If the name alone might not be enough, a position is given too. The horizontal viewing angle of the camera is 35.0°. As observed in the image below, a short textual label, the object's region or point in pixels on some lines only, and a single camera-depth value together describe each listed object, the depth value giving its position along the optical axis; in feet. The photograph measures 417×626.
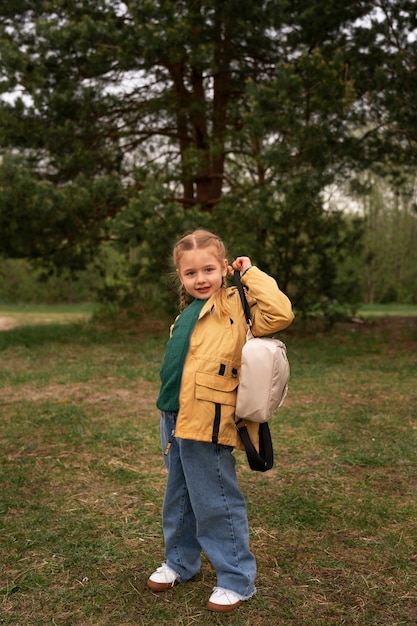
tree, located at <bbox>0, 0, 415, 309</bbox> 29.09
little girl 8.25
